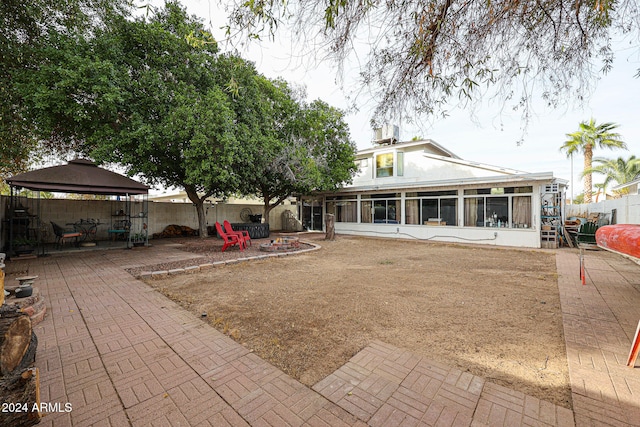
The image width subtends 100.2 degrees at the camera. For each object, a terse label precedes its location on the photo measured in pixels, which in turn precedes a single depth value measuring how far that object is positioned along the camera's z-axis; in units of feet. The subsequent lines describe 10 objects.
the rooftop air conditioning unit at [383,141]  53.34
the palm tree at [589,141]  62.08
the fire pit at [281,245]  31.47
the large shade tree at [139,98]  25.95
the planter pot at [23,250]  26.57
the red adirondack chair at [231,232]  33.01
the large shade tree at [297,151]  40.40
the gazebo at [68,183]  24.23
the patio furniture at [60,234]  30.30
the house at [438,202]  35.76
